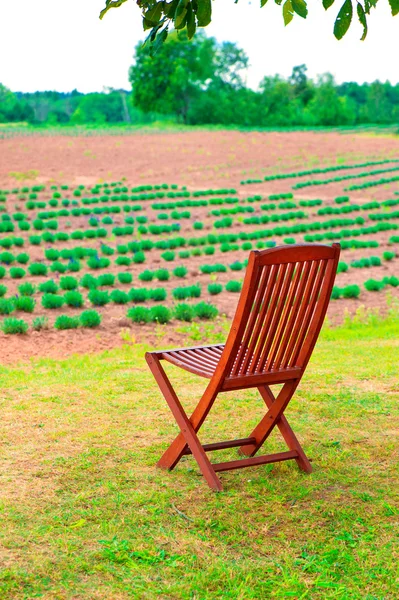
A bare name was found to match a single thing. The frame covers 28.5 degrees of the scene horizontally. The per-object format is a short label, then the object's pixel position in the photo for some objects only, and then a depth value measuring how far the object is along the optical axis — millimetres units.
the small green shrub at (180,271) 14094
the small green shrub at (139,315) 9864
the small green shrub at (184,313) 10117
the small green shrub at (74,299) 11039
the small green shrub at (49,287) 12188
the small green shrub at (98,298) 11125
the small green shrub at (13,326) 9203
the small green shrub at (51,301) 10906
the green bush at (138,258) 15992
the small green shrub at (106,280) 12998
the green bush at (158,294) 11680
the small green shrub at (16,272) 14078
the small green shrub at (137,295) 11514
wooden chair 3928
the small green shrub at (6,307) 10516
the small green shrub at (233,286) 12391
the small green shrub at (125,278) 13445
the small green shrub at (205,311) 10211
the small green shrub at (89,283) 12750
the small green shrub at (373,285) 12914
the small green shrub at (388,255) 16344
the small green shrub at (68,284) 12539
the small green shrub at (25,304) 10703
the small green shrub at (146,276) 13914
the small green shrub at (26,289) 12188
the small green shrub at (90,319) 9602
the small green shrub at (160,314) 9930
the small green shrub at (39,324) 9484
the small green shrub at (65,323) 9539
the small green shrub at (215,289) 12141
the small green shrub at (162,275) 13852
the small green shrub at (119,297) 11289
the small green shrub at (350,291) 12273
